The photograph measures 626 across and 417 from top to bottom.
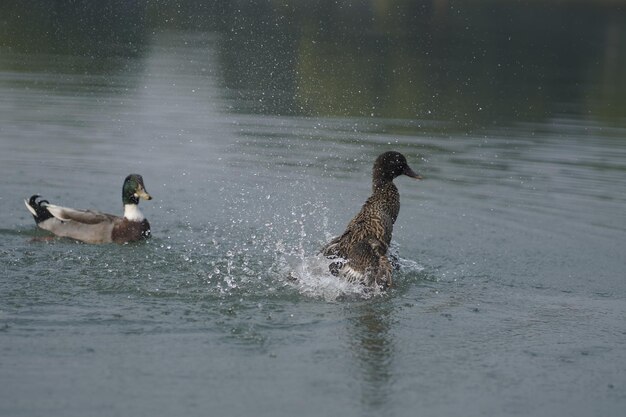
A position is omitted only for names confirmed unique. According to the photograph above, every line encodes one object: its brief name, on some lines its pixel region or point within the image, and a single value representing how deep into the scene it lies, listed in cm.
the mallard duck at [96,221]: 2216
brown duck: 1877
